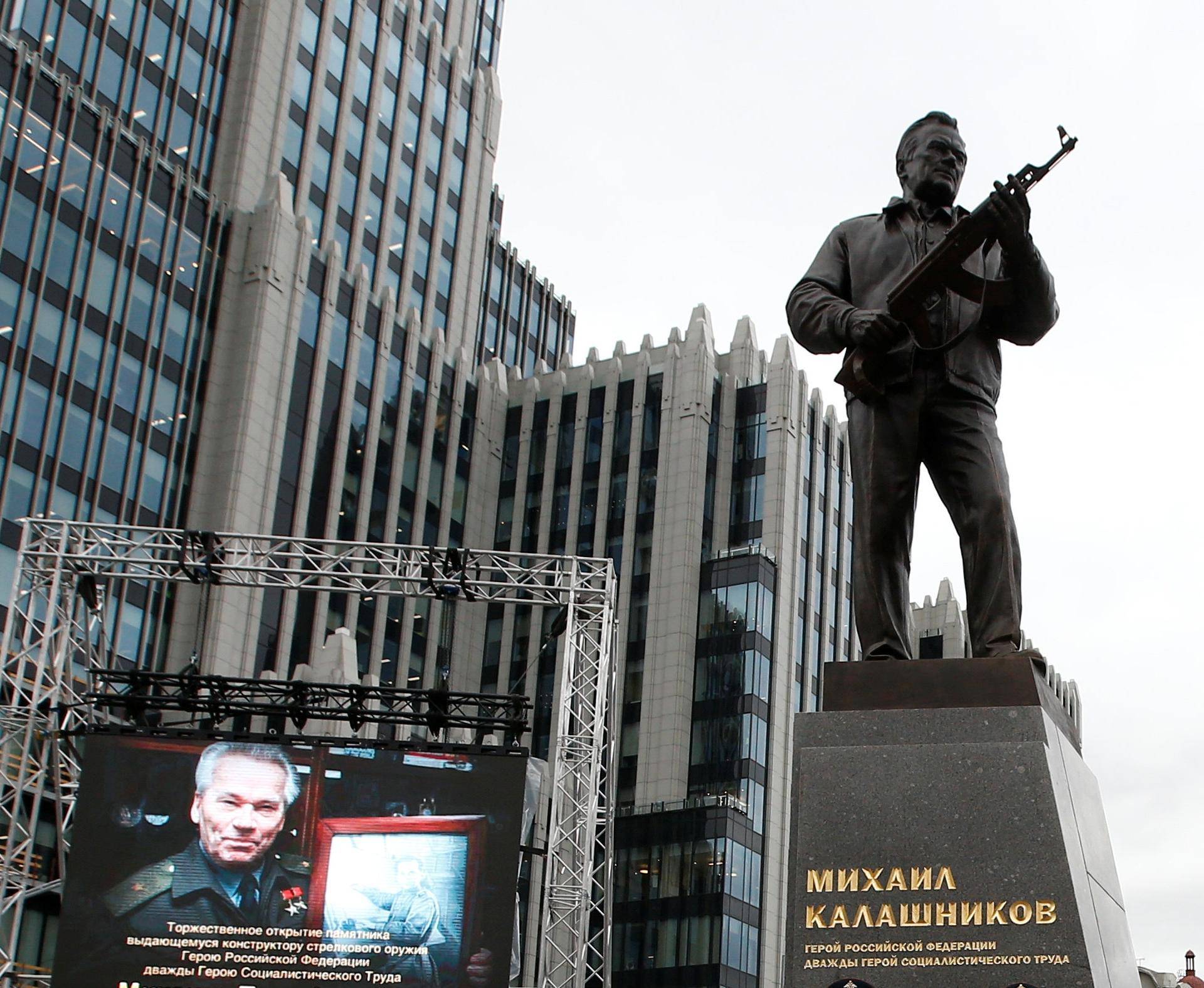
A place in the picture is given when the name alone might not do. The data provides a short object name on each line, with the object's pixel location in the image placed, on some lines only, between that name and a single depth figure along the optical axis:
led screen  24.27
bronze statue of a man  6.83
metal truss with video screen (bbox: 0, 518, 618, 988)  26.72
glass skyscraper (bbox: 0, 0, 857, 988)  48.84
